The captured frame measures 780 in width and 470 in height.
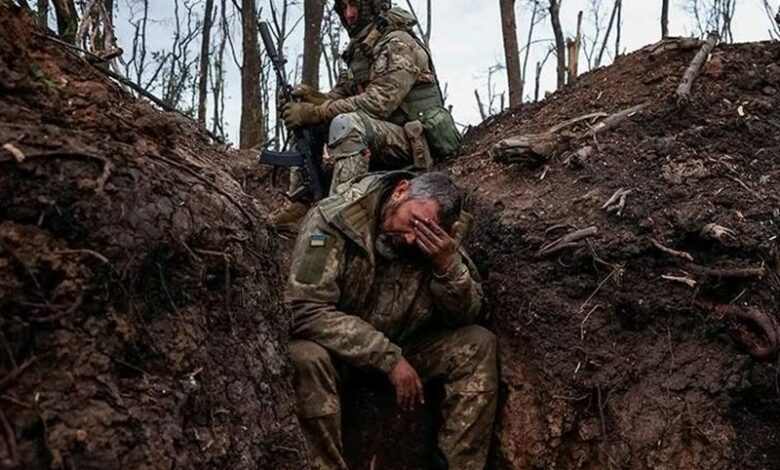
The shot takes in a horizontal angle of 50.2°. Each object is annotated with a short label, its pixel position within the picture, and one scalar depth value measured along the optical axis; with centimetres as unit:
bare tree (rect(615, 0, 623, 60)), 2453
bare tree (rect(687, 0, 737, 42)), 2560
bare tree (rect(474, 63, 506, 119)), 2281
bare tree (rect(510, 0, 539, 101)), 2327
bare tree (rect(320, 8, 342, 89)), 2432
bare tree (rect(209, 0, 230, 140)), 2528
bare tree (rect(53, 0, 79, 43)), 420
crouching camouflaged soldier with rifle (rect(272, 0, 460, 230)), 604
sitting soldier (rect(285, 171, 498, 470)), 396
